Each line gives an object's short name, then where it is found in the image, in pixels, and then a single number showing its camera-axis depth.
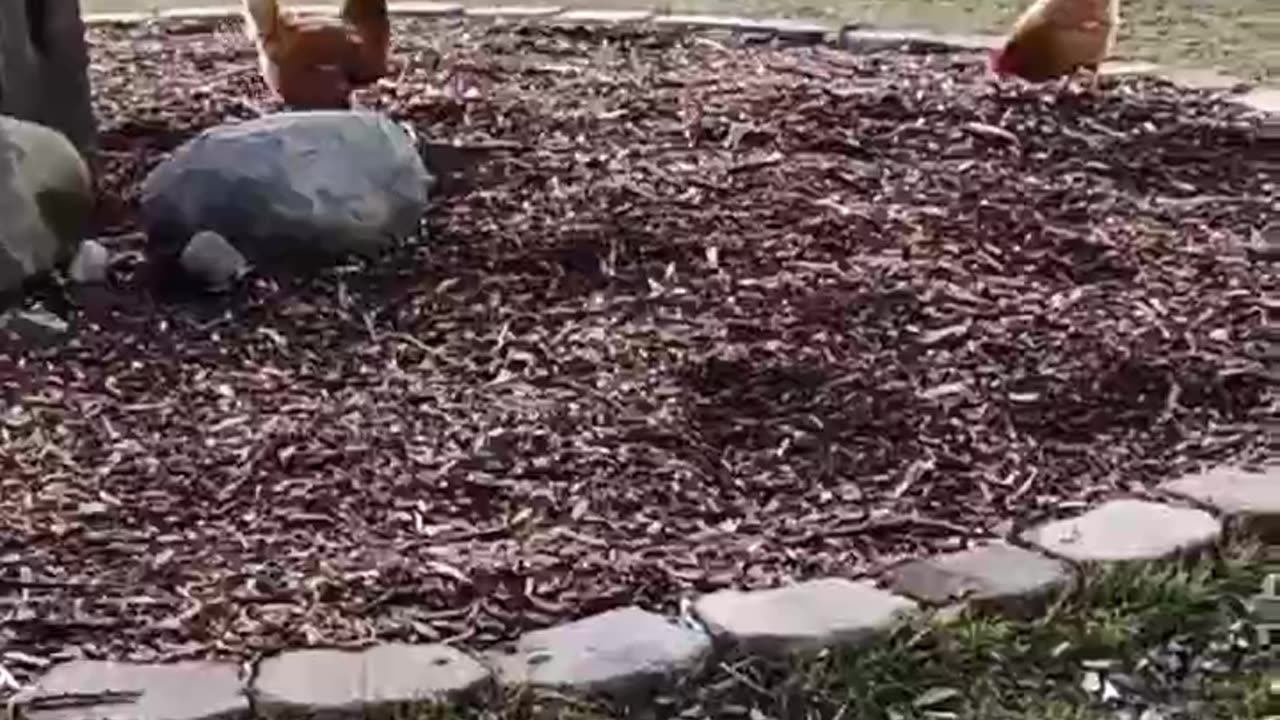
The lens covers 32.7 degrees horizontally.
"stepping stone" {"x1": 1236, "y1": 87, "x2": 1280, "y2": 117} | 5.54
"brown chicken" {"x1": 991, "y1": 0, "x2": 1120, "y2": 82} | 5.45
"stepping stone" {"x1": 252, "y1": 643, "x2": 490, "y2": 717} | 2.70
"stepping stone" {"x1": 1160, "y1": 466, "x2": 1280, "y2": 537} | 3.23
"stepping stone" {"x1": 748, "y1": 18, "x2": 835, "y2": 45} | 6.61
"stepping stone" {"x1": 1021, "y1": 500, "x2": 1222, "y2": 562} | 3.11
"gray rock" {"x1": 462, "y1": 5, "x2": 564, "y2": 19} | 7.00
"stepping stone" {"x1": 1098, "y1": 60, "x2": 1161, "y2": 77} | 5.95
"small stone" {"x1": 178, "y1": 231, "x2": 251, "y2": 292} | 4.20
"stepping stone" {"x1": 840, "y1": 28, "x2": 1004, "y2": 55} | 6.41
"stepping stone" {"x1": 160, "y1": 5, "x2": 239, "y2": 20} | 7.20
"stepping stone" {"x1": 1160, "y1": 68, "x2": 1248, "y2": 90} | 5.84
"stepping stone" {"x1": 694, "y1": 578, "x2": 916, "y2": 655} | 2.87
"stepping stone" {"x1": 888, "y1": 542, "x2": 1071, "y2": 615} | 2.99
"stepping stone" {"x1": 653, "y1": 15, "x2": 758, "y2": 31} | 6.76
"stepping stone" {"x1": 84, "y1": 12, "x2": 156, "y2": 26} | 7.06
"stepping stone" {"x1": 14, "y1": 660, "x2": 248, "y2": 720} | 2.68
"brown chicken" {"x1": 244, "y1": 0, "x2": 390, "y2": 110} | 5.25
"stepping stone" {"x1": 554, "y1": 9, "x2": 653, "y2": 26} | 6.79
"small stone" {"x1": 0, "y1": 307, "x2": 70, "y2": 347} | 3.99
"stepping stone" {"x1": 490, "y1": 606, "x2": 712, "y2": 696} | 2.78
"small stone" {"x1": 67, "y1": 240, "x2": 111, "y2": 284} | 4.29
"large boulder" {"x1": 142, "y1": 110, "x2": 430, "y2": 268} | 4.28
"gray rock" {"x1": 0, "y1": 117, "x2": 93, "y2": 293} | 4.18
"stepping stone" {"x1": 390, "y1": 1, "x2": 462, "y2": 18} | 7.10
